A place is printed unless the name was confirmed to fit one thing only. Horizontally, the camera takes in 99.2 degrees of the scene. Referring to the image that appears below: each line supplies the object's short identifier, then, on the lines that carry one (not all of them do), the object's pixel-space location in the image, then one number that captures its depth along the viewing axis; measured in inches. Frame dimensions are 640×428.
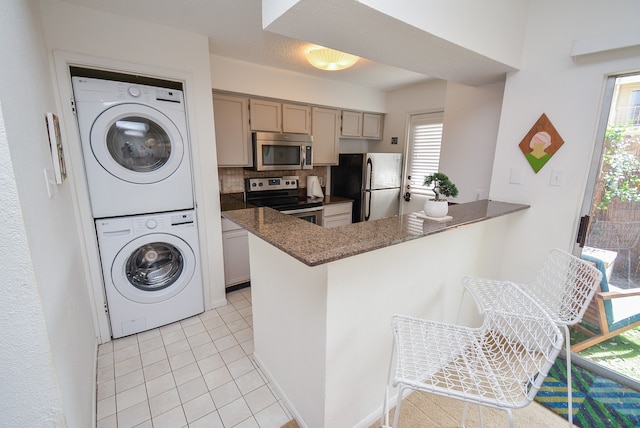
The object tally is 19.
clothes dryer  75.6
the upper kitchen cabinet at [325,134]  141.5
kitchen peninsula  47.2
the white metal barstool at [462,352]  35.2
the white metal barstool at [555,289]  54.2
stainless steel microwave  121.0
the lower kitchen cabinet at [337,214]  142.6
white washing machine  83.2
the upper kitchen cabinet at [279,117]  122.3
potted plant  62.7
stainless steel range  127.0
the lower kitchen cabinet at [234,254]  111.0
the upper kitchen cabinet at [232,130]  113.0
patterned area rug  61.1
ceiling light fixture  93.3
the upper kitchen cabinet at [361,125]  153.1
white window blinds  144.6
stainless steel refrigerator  146.2
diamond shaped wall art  73.2
